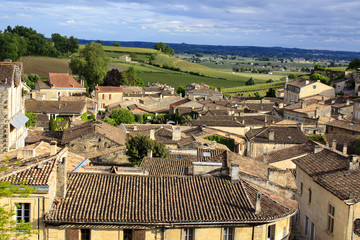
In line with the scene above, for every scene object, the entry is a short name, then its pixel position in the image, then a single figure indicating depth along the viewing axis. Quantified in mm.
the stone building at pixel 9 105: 33969
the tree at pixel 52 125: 56281
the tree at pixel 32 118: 59141
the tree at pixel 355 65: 118625
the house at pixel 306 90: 95500
